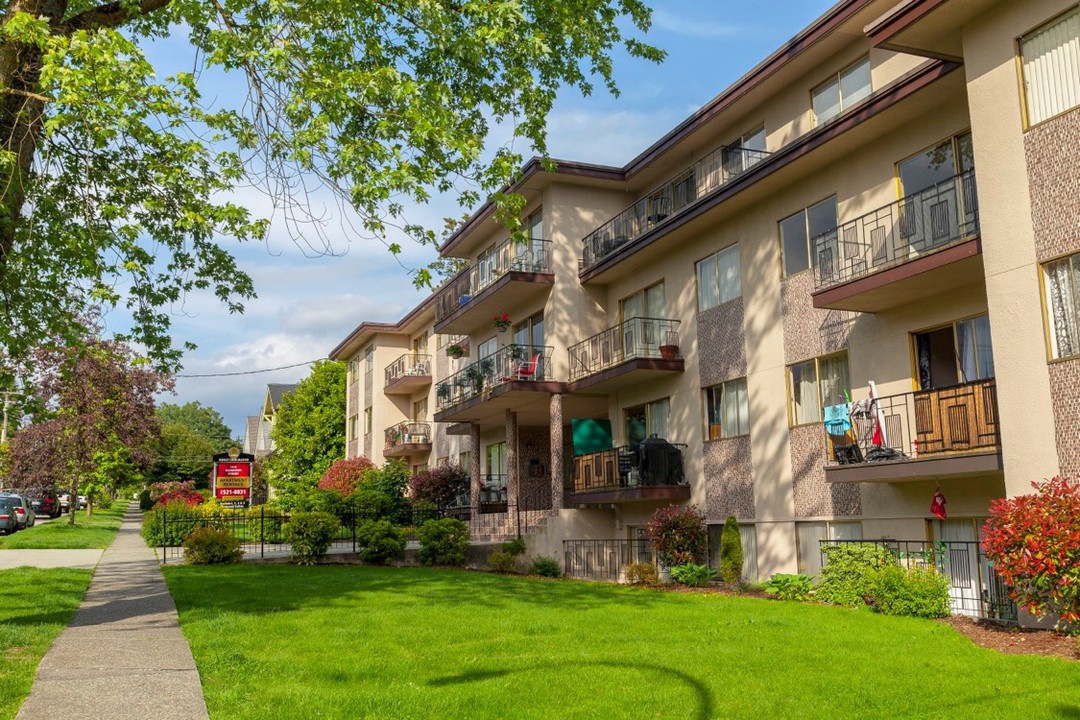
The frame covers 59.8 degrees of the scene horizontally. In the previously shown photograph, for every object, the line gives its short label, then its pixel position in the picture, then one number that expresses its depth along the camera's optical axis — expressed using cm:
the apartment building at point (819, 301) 1216
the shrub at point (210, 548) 2178
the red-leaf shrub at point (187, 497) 3982
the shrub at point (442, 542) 2309
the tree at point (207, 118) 966
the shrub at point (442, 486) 3277
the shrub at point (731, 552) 1847
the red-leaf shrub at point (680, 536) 1962
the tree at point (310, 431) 4975
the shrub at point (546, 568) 2177
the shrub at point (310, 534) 2219
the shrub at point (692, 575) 1833
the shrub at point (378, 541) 2273
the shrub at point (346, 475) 4053
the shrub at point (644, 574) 1875
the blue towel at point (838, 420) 1542
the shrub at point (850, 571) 1396
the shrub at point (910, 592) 1284
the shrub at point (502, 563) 2220
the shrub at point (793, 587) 1588
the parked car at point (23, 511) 3700
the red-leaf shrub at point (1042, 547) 1011
